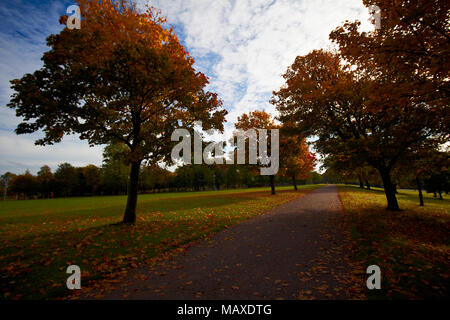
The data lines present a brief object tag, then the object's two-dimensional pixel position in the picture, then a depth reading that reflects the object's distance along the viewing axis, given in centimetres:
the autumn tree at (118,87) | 782
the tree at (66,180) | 7112
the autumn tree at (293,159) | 2138
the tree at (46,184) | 7062
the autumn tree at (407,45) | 549
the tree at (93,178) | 7262
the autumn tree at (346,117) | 1032
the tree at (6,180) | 7827
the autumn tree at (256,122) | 2760
